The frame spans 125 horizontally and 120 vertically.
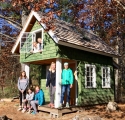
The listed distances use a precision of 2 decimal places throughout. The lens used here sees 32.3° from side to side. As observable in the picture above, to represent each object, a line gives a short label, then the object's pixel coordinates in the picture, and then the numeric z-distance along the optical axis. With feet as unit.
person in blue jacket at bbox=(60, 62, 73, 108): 34.22
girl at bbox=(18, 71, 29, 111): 38.04
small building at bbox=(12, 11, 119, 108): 36.75
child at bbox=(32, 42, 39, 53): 40.76
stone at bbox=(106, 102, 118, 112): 37.41
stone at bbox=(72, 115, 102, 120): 25.63
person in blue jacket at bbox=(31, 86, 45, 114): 35.58
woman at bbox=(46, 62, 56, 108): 35.50
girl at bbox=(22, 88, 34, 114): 36.34
